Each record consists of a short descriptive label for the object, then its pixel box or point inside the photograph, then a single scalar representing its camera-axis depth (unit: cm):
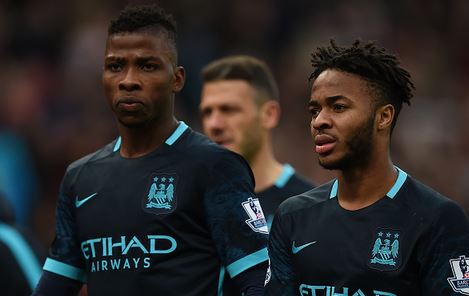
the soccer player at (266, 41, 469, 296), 964
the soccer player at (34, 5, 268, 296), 1065
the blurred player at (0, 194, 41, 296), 1403
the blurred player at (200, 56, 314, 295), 1527
